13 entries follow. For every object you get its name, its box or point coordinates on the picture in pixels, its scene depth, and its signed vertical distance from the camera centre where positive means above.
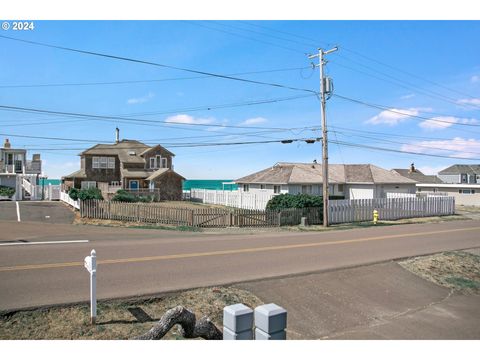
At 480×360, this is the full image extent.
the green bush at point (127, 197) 38.56 -0.36
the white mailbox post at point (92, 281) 6.92 -1.54
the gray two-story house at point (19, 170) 44.09 +2.95
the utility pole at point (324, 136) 25.66 +3.73
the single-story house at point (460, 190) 51.34 +0.38
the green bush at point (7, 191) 41.41 +0.35
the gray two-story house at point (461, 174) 66.81 +3.17
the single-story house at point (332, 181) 42.69 +1.41
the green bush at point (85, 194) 34.00 +0.00
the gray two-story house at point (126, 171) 48.88 +2.87
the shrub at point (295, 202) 27.09 -0.60
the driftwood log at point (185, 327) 5.70 -2.02
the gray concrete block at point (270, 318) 4.54 -1.46
